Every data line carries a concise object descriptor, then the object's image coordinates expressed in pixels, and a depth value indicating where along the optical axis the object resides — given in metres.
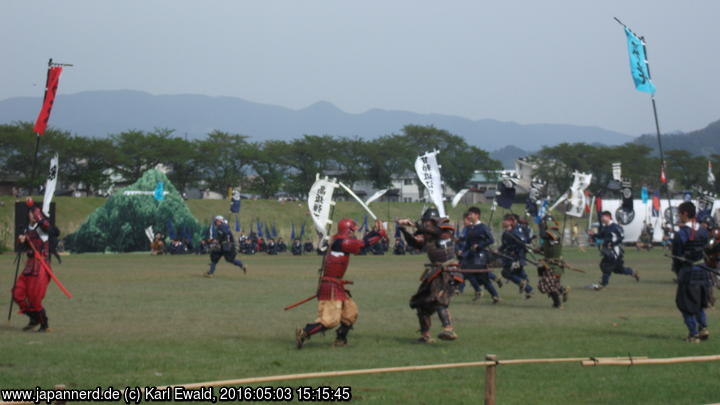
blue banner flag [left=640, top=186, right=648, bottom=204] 58.38
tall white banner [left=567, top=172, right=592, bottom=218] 39.94
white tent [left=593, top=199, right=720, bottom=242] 59.62
